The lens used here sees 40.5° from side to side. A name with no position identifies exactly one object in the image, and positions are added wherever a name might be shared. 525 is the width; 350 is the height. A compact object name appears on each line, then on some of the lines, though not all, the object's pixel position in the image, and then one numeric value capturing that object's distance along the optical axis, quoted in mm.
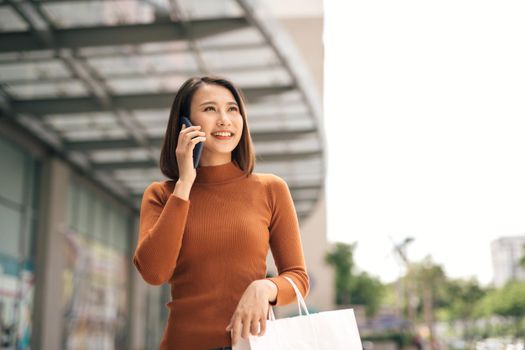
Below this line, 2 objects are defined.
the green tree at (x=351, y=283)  61719
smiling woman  1974
